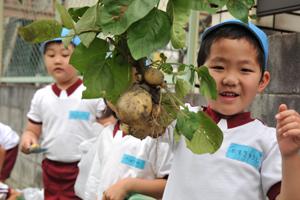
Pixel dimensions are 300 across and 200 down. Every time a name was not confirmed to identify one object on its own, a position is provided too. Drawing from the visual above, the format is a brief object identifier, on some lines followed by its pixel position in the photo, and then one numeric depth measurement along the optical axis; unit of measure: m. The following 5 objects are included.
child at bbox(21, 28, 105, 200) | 3.44
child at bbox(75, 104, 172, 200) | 2.21
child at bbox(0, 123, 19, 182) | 3.97
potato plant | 1.27
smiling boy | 1.70
